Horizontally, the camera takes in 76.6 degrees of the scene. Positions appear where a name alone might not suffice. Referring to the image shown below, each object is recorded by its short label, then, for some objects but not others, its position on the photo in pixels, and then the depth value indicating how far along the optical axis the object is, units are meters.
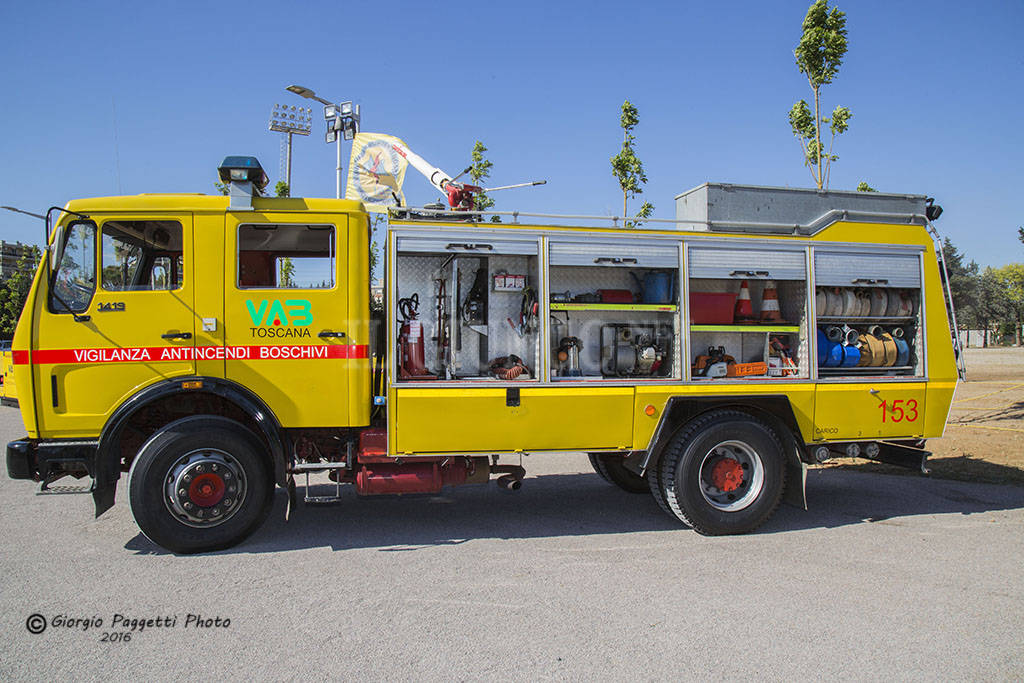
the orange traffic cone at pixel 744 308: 6.22
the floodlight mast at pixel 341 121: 21.38
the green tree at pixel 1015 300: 58.12
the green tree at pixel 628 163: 16.73
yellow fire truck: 5.02
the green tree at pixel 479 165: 17.94
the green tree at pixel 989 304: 61.12
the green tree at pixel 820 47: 11.70
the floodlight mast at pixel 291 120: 20.84
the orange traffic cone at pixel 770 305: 6.24
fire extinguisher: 5.53
